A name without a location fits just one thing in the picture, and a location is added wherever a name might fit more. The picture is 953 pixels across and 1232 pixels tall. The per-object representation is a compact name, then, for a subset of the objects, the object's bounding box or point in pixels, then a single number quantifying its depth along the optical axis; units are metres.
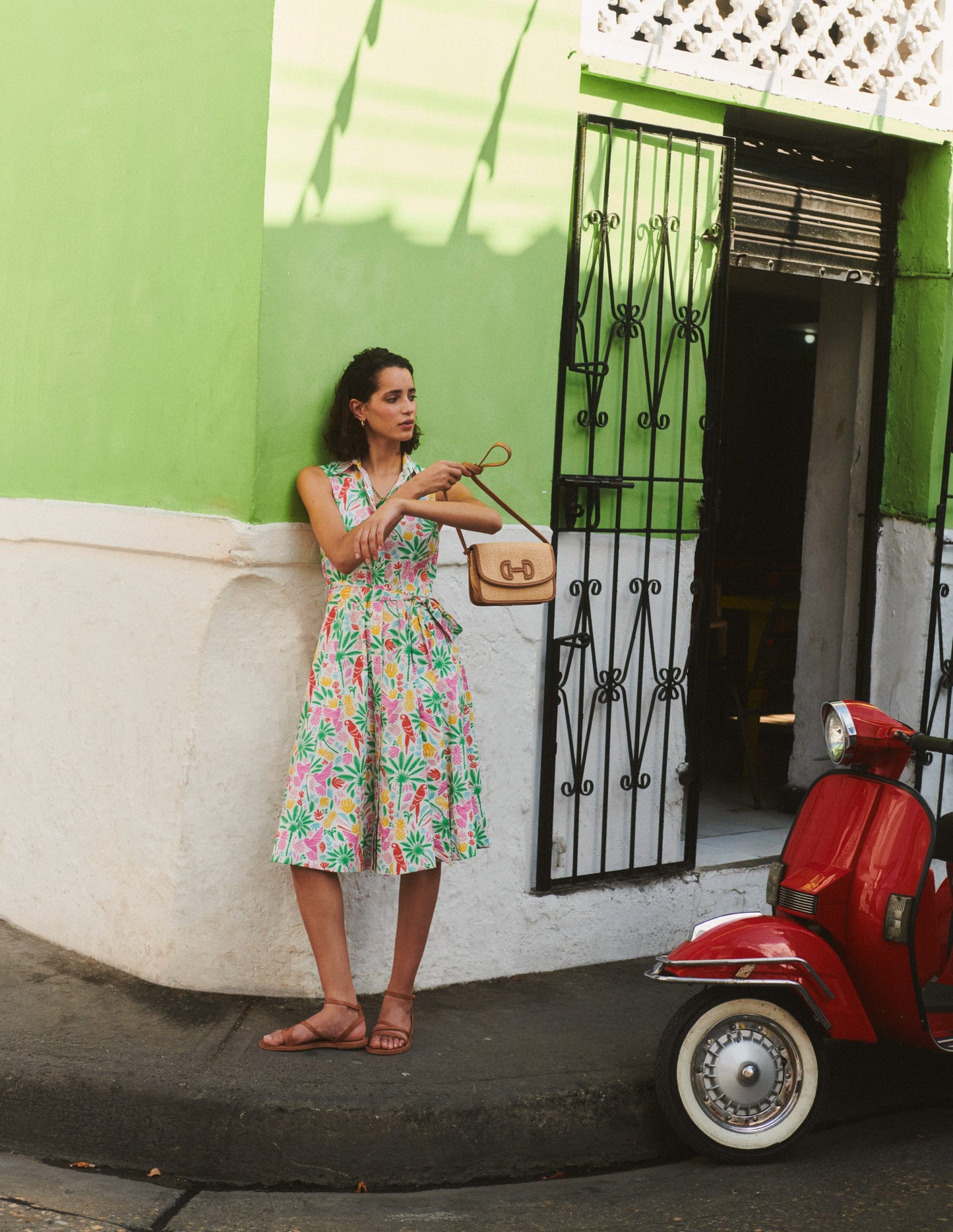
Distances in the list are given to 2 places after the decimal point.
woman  3.95
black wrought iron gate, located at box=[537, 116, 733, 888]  4.79
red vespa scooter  3.60
